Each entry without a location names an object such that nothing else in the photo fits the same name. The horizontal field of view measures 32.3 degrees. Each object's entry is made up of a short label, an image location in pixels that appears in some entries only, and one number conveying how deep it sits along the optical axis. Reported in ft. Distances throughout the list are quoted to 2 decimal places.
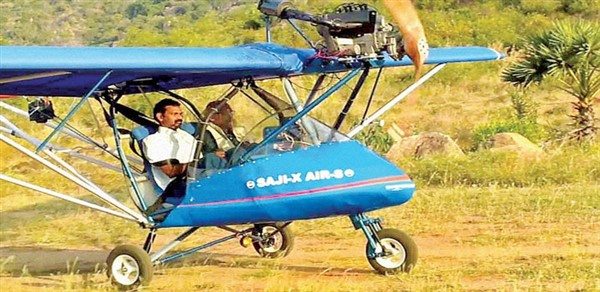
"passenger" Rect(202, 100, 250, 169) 26.27
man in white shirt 26.68
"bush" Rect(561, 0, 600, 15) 152.43
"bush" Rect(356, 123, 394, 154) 60.08
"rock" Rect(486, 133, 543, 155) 50.72
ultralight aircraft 24.03
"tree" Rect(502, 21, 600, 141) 55.72
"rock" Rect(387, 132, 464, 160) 54.95
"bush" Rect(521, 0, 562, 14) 157.17
